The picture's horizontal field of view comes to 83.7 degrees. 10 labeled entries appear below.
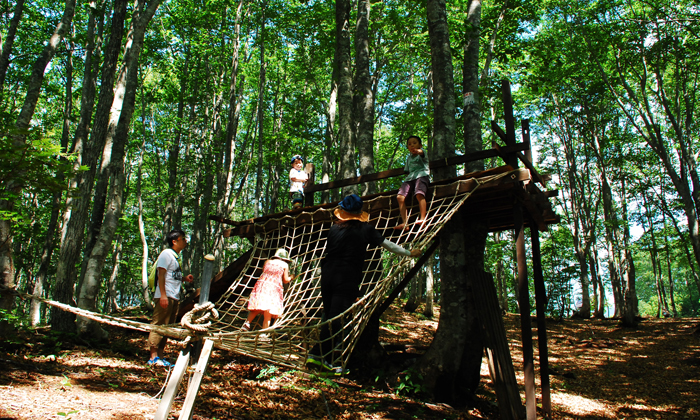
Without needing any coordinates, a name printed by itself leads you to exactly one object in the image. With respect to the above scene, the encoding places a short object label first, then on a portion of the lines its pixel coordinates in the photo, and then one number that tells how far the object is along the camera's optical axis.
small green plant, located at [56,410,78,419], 2.55
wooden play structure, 2.09
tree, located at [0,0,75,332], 3.68
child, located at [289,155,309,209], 5.82
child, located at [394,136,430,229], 3.81
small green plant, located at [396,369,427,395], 4.01
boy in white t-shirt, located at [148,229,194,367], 3.79
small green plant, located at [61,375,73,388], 3.23
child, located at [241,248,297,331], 3.92
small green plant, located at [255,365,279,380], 4.47
